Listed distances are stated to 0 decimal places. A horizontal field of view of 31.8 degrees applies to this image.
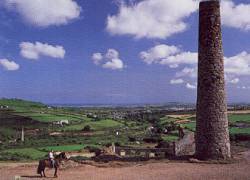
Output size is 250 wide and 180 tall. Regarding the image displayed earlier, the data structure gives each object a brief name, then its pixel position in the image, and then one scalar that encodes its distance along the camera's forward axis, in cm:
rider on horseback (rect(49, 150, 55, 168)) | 2055
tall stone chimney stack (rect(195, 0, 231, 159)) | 2317
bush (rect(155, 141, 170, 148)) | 3320
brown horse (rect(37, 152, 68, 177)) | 2040
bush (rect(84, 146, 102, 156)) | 3881
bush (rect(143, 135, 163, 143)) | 4888
